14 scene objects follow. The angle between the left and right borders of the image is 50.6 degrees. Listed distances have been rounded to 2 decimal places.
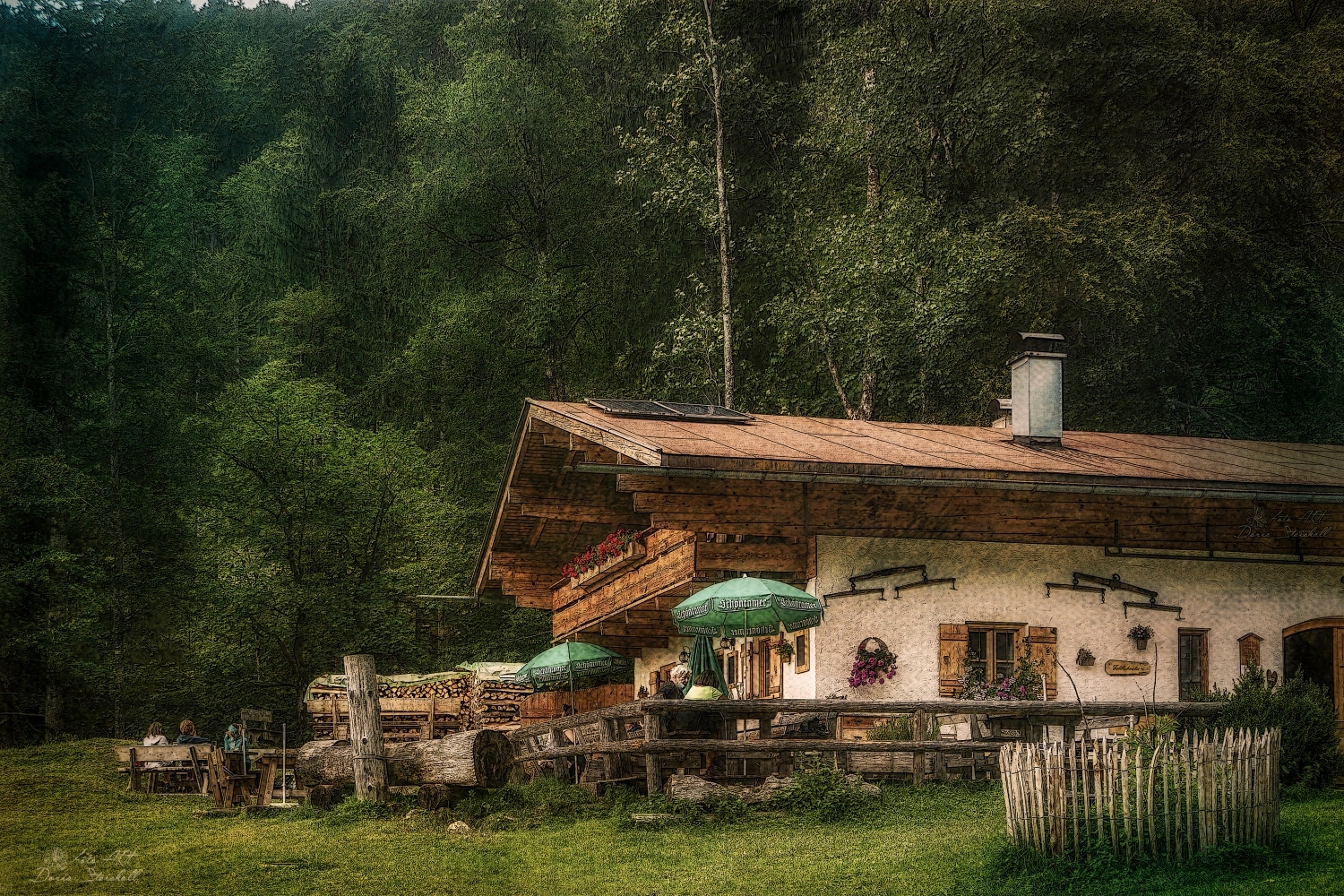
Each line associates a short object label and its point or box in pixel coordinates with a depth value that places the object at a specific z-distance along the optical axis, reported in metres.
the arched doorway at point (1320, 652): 18.90
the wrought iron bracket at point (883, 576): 17.55
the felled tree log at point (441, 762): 15.44
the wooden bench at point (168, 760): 20.88
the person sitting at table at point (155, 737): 23.30
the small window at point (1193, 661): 18.72
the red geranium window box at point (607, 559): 20.83
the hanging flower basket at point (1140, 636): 18.41
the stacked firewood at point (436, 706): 28.89
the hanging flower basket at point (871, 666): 17.38
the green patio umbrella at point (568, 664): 20.98
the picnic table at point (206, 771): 18.19
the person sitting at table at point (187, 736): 23.47
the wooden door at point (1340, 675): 18.73
